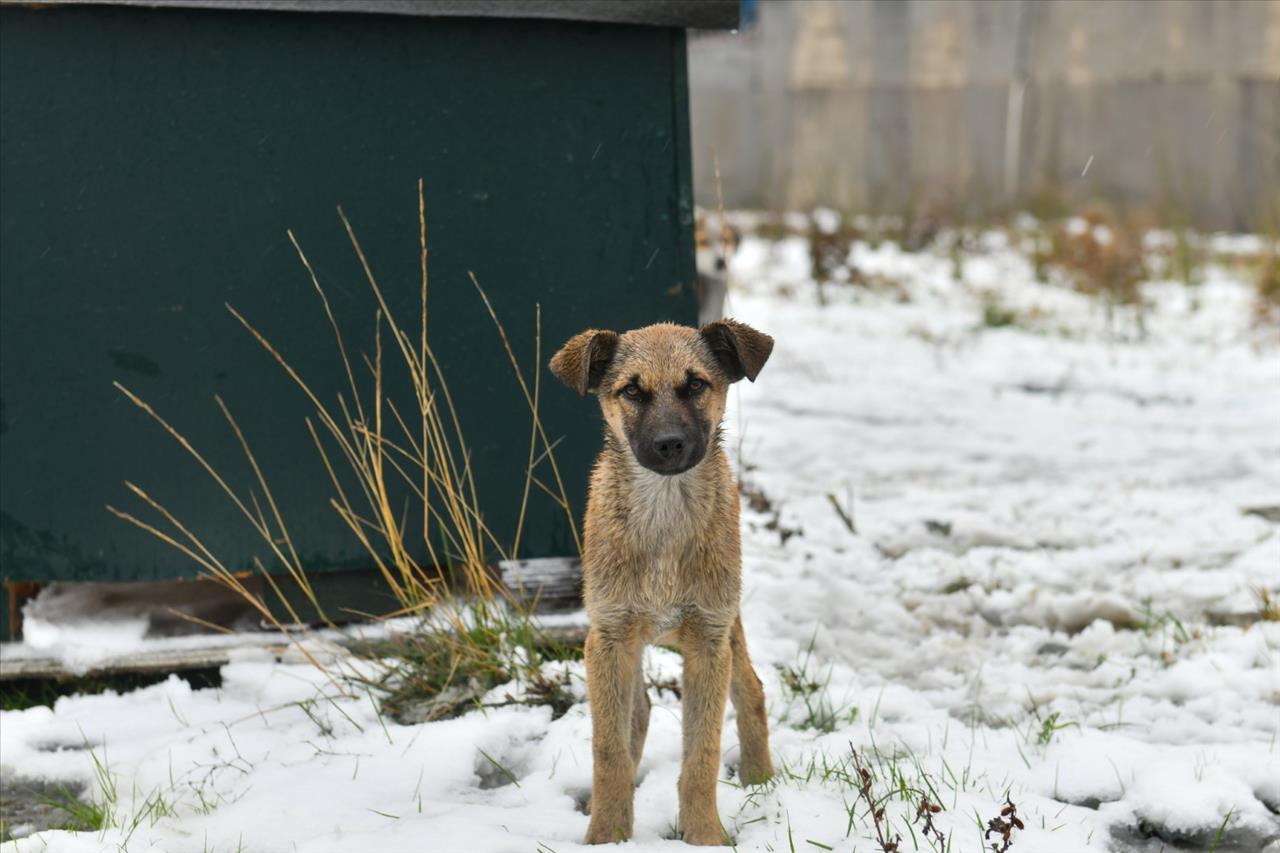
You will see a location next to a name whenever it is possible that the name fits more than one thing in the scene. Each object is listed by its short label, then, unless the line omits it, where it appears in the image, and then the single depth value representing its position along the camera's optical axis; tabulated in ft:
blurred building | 38.78
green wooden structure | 12.30
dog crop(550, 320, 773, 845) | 8.98
